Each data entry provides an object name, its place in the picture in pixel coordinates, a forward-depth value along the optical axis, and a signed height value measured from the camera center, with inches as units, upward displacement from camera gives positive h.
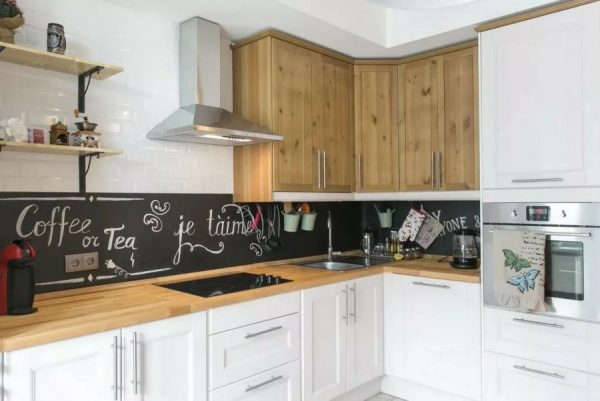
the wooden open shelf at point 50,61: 71.3 +24.5
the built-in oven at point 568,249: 87.0 -10.3
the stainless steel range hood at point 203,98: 91.3 +23.0
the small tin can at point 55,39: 75.8 +28.1
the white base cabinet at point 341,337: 97.7 -32.9
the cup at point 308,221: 125.1 -5.9
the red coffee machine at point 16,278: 66.5 -11.6
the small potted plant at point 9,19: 69.9 +29.4
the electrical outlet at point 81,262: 83.4 -11.6
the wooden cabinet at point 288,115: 105.9 +21.7
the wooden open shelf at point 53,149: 71.1 +9.1
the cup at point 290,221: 121.0 -5.7
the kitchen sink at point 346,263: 124.4 -18.0
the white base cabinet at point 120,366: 59.7 -24.9
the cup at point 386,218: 141.3 -5.9
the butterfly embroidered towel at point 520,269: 91.7 -15.0
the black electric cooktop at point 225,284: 86.0 -17.6
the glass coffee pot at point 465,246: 113.9 -12.2
